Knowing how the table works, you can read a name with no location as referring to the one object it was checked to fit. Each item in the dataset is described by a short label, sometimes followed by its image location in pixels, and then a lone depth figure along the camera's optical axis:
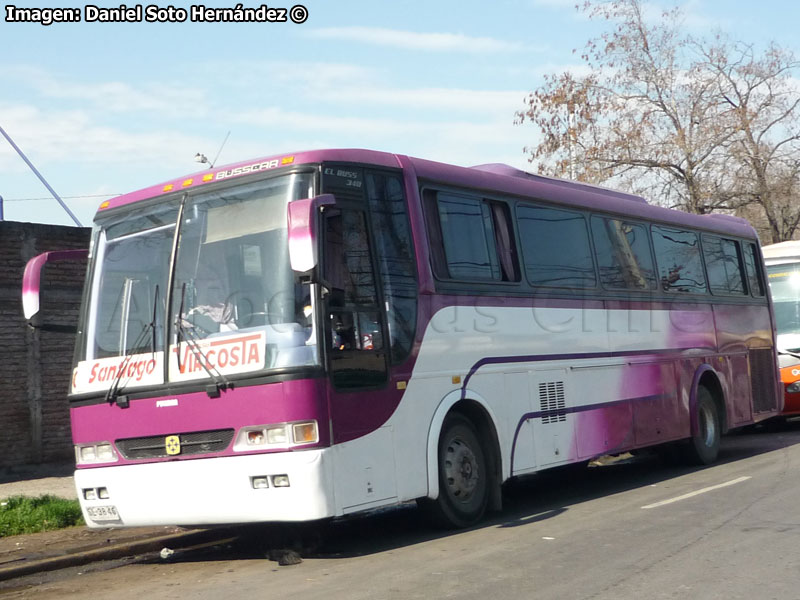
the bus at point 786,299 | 19.32
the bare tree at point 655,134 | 30.36
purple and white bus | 7.85
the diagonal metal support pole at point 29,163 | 17.88
